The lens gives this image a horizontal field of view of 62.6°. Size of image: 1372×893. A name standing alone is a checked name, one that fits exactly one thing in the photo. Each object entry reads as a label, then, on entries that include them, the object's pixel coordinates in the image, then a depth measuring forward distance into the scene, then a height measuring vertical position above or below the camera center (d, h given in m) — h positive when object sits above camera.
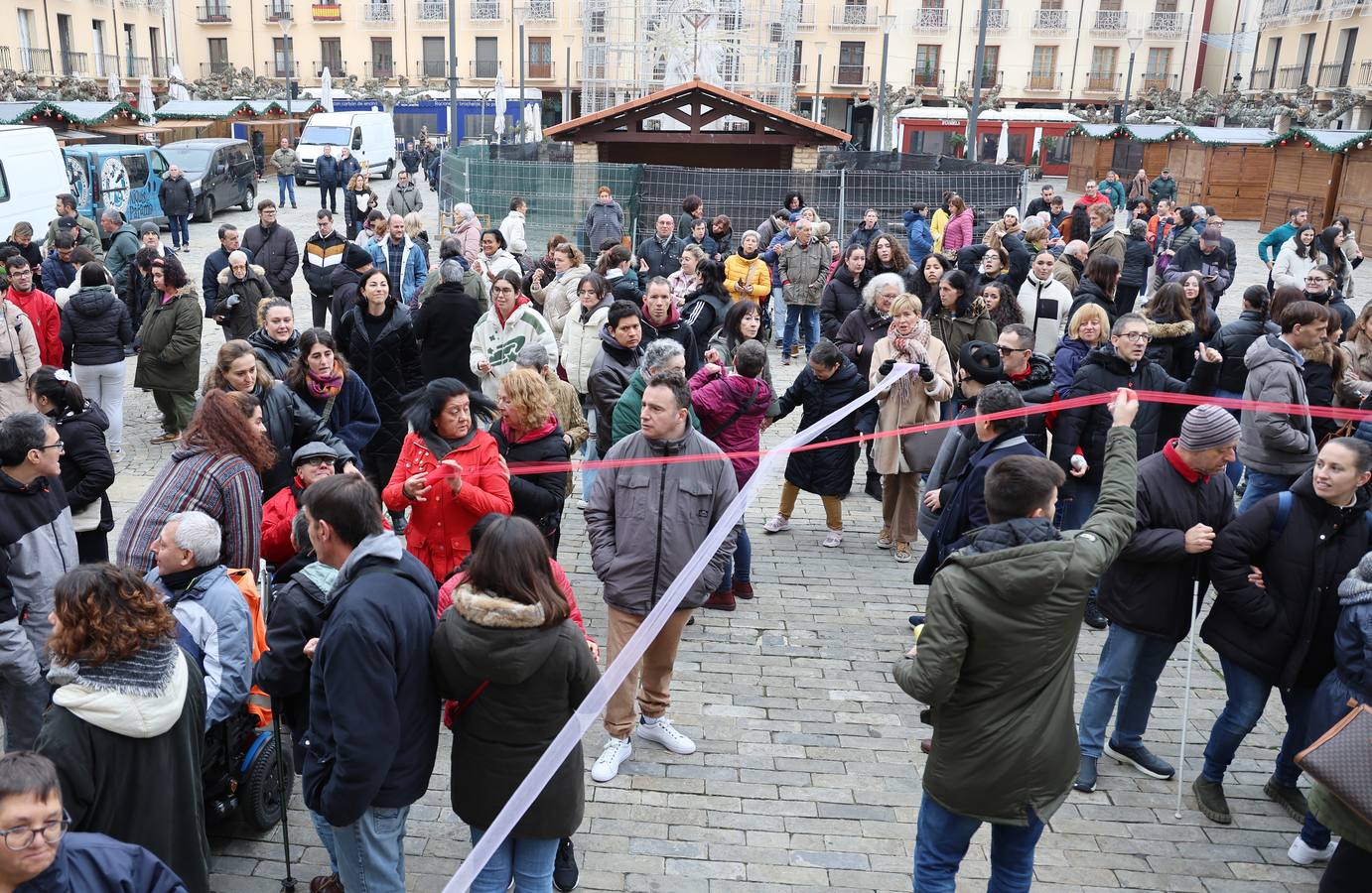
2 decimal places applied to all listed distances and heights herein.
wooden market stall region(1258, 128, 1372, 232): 25.25 -0.63
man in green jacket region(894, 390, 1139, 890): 3.56 -1.65
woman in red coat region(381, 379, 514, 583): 5.23 -1.64
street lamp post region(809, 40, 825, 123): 54.56 +2.25
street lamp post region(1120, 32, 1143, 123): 52.59 +4.75
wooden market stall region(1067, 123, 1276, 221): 32.59 -0.50
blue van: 20.52 -1.43
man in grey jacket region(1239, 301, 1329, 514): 6.60 -1.42
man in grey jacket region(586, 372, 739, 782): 5.04 -1.69
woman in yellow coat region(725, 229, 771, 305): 11.58 -1.47
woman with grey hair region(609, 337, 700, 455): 6.13 -1.39
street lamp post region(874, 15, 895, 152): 37.39 +1.01
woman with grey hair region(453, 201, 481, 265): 13.55 -1.37
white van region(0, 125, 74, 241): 16.62 -1.18
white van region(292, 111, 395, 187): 33.50 -0.81
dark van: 25.36 -1.46
